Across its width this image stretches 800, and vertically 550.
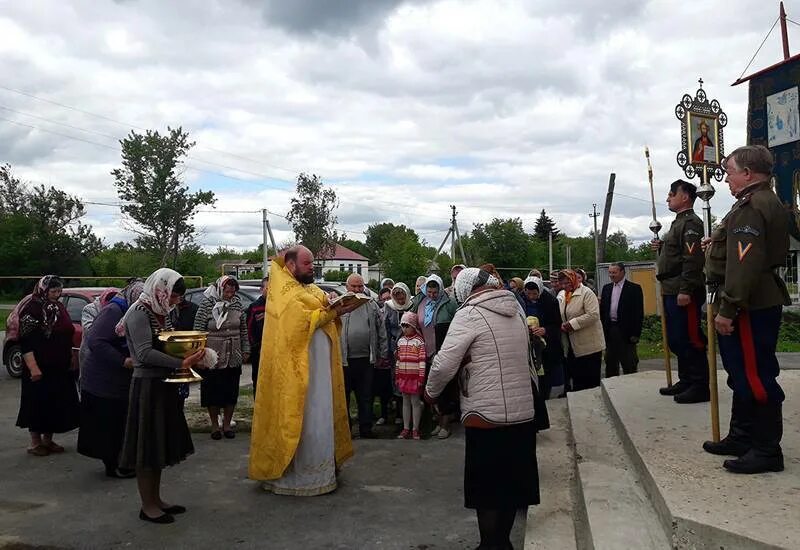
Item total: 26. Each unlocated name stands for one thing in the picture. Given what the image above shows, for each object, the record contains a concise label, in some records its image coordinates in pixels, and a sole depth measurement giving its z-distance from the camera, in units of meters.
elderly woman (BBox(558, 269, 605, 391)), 7.80
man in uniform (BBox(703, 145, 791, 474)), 3.52
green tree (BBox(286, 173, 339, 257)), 42.56
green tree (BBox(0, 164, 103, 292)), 37.38
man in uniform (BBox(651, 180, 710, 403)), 5.16
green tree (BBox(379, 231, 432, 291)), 47.44
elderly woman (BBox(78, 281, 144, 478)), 5.35
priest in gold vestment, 5.12
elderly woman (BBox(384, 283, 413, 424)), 7.77
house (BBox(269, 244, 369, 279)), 88.69
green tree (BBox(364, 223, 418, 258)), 95.06
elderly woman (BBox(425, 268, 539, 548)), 3.64
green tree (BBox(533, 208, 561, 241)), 85.06
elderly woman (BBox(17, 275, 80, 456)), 6.38
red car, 11.59
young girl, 7.07
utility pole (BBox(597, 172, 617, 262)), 23.05
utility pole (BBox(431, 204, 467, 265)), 44.00
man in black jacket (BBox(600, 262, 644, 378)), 8.37
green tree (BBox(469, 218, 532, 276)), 56.72
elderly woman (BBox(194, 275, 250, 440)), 7.13
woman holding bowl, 4.53
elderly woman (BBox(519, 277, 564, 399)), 7.52
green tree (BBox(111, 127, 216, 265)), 40.34
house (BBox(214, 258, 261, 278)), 70.75
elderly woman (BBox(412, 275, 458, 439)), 7.38
